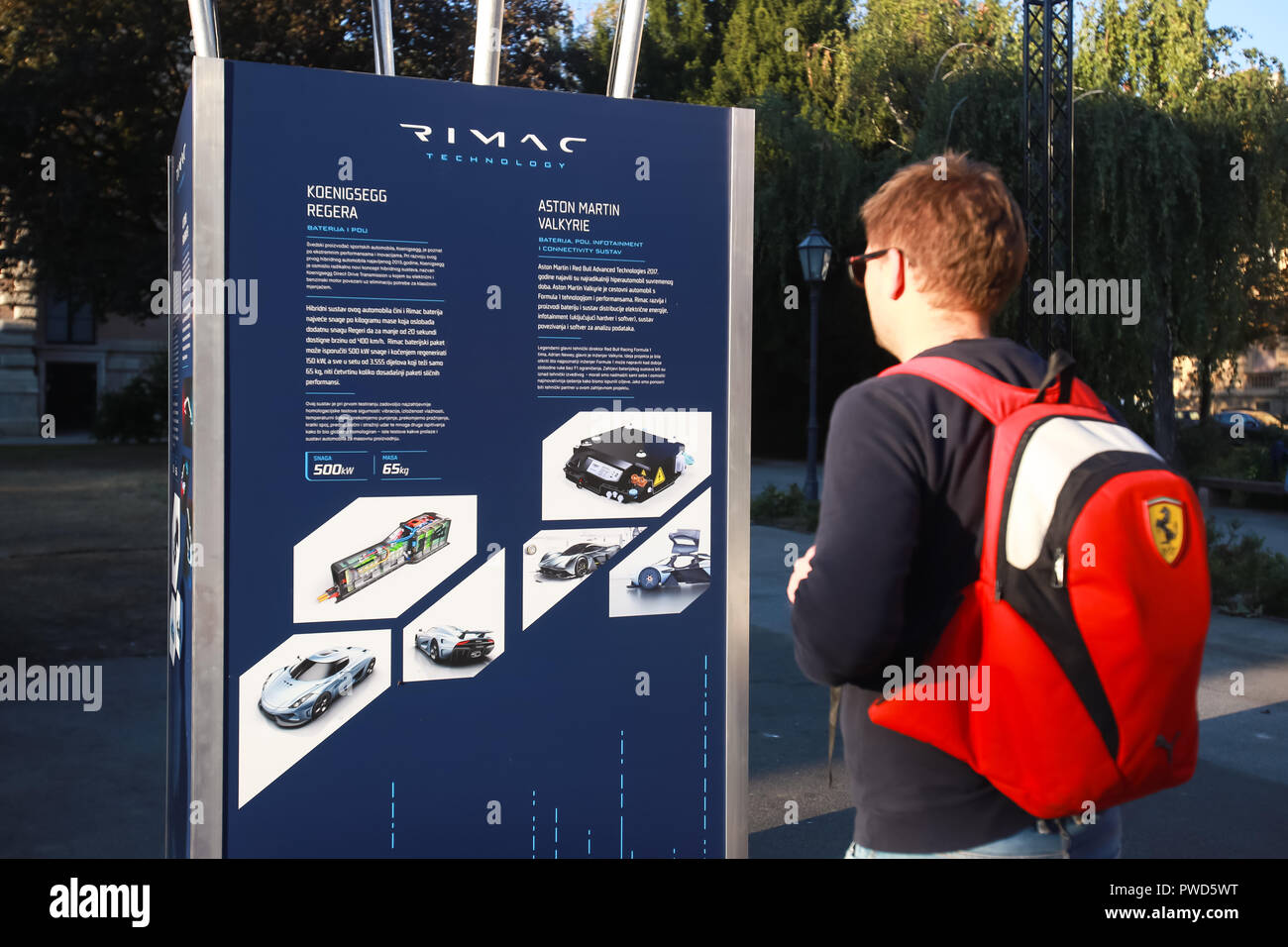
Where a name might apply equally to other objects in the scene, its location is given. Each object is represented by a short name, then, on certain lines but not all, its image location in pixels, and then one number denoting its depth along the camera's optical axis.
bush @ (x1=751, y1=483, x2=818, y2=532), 16.77
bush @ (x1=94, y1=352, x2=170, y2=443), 33.28
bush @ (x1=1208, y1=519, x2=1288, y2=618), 10.09
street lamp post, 17.44
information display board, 2.91
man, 1.76
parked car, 26.96
